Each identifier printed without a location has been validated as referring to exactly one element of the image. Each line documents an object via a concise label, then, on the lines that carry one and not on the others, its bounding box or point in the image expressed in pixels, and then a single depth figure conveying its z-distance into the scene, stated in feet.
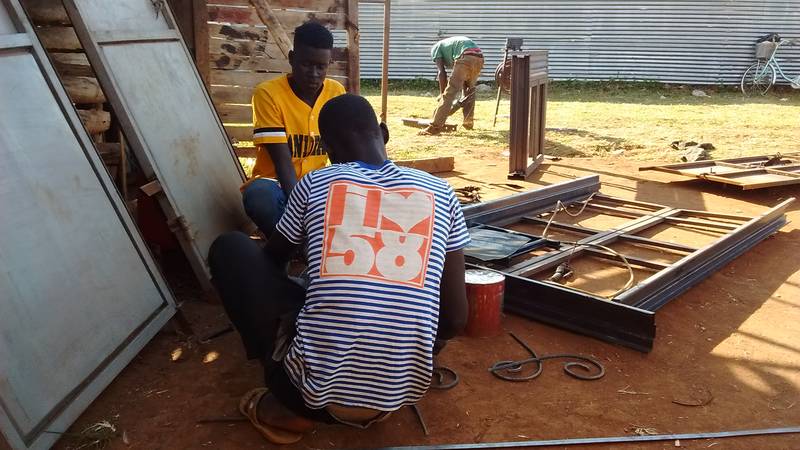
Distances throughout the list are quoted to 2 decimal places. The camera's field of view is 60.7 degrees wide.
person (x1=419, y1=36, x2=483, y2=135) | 35.65
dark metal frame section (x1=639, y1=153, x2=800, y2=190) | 22.85
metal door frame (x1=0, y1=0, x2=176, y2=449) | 7.99
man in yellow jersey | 12.31
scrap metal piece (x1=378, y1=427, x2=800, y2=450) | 8.70
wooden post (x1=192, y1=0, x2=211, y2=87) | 20.76
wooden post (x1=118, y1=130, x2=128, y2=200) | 15.17
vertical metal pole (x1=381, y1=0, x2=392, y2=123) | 27.22
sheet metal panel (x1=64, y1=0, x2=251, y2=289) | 11.60
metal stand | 24.57
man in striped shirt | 7.23
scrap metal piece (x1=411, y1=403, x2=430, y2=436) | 9.09
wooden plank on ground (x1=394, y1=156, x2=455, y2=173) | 25.53
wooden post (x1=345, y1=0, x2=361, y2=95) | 24.07
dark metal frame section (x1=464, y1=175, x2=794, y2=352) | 11.84
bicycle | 55.72
